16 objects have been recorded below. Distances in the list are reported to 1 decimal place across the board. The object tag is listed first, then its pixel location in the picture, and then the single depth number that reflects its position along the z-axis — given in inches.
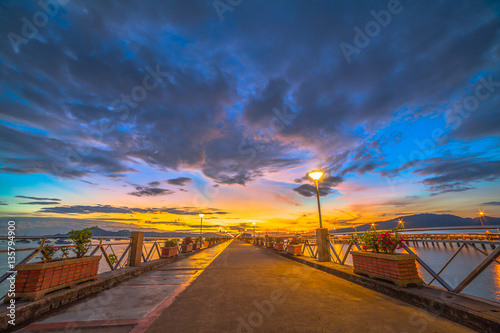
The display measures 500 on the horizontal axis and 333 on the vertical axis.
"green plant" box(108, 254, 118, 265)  319.5
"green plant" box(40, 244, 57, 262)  209.6
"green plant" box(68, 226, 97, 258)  245.8
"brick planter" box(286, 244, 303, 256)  570.3
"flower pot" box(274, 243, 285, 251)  772.0
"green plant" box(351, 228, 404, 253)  234.7
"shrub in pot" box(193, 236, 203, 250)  889.5
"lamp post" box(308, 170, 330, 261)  404.5
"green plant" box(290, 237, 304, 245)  607.1
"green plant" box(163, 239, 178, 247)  557.0
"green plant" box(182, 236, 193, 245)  749.1
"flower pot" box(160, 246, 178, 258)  531.8
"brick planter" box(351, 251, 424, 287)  209.0
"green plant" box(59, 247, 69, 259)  230.7
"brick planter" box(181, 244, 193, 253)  731.4
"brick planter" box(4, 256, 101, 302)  179.3
